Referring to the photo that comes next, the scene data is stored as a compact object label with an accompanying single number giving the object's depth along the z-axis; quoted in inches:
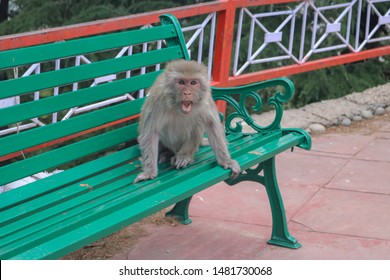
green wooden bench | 203.4
